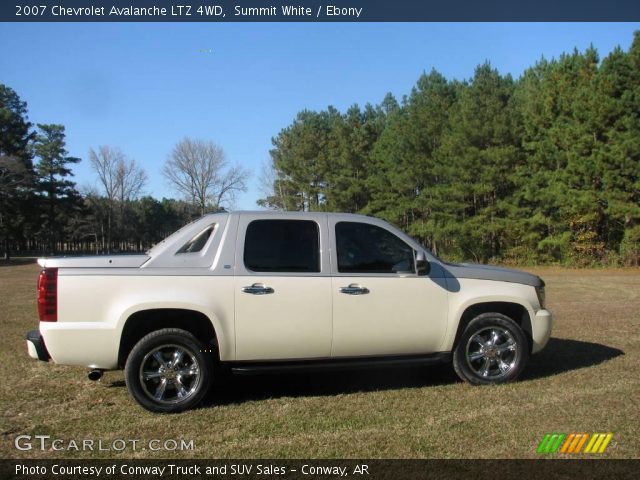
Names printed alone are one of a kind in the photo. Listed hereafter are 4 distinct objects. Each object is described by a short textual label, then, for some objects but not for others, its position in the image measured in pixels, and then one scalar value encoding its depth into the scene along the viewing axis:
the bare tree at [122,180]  78.75
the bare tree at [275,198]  61.66
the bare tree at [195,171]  62.88
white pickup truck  4.99
